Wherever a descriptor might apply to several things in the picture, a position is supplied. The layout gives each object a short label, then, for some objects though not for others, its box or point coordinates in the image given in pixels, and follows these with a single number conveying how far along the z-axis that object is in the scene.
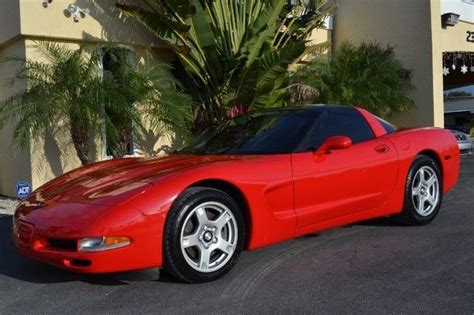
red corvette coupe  4.02
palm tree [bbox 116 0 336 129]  9.40
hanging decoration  15.70
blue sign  7.85
